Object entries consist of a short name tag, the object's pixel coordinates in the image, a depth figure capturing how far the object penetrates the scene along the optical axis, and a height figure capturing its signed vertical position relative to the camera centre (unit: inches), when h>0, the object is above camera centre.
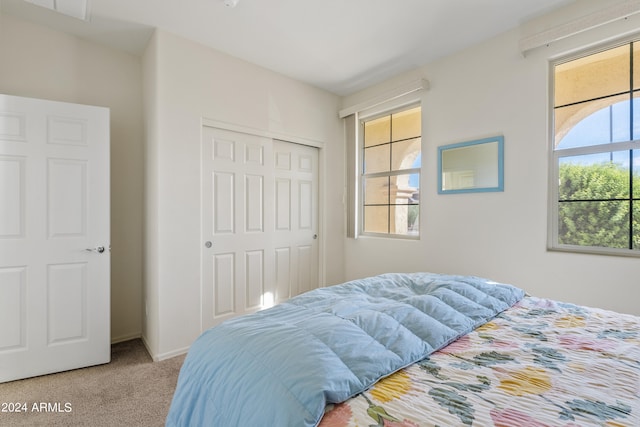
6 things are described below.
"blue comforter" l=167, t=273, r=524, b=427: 30.3 -16.7
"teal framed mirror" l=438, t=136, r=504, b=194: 98.4 +15.9
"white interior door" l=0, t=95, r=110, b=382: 81.0 -7.3
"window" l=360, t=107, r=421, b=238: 125.4 +17.0
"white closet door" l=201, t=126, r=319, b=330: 108.8 -4.1
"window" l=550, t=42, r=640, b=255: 78.6 +16.5
